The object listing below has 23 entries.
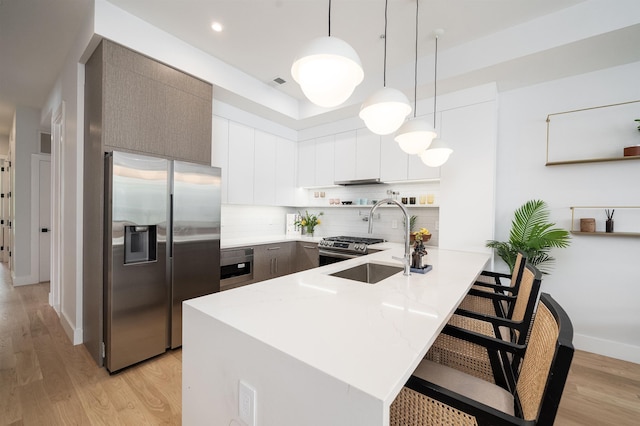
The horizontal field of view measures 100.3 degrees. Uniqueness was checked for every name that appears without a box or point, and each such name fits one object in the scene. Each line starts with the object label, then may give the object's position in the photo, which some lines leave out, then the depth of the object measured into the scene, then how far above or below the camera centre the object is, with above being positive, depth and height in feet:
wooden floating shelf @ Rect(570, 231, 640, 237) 7.68 -0.55
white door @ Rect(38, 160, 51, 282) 15.07 -0.77
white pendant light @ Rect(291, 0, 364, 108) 3.52 +2.02
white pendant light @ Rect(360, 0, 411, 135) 4.57 +1.82
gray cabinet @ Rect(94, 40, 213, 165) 7.23 +3.01
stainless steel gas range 11.09 -1.60
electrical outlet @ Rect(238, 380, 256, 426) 2.80 -2.10
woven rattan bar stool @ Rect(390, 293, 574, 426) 2.23 -1.83
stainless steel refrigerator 6.89 -1.18
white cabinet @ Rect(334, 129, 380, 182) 12.23 +2.66
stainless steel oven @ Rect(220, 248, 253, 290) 10.34 -2.38
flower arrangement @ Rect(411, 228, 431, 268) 6.12 -0.97
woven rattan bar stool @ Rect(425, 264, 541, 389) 3.96 -2.23
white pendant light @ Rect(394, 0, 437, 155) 5.78 +1.71
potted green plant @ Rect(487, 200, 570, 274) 8.29 -0.76
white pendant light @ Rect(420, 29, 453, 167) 7.14 +1.61
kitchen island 2.18 -1.35
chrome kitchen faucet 5.64 -0.72
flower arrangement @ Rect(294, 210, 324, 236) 15.03 -0.68
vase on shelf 8.00 -0.30
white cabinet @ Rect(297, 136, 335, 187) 13.80 +2.59
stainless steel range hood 11.99 +1.36
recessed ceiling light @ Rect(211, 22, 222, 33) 8.08 +5.57
